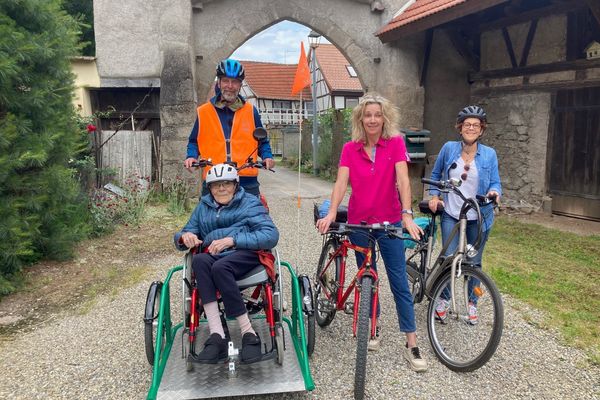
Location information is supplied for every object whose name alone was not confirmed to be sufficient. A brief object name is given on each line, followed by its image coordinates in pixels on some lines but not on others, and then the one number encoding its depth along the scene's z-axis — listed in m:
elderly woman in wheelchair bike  2.78
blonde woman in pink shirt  3.13
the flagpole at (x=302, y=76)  5.10
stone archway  8.75
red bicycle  2.79
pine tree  4.42
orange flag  5.11
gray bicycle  3.02
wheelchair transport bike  2.65
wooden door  8.05
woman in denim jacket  3.61
